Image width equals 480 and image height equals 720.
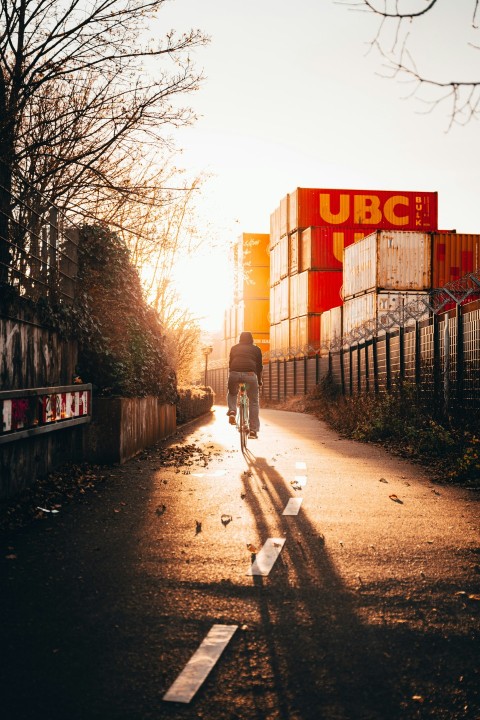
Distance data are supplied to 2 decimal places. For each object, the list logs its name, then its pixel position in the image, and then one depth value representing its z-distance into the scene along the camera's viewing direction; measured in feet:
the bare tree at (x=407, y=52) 14.97
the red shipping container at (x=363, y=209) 162.81
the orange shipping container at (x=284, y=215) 171.63
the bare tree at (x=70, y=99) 29.25
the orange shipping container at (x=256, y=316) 212.84
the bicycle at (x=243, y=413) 40.24
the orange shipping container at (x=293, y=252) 163.32
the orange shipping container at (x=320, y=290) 153.38
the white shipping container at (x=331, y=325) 131.58
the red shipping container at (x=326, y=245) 154.92
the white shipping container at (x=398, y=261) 117.29
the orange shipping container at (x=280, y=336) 169.27
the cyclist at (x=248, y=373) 41.09
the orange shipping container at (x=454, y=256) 118.73
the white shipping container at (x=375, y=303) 115.96
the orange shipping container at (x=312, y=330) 153.17
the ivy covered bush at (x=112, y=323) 34.45
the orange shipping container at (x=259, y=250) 212.43
